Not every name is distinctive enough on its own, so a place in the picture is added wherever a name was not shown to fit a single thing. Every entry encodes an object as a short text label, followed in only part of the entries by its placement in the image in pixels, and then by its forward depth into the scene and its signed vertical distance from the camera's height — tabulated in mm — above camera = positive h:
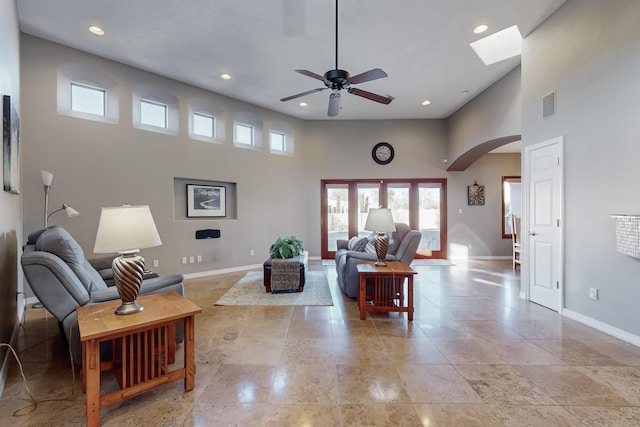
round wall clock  7121 +1546
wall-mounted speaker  5267 -400
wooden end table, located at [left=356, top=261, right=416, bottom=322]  3082 -872
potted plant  4215 -550
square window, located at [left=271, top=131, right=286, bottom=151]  6672 +1767
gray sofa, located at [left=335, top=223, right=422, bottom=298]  3744 -598
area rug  3719 -1194
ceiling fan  2758 +1391
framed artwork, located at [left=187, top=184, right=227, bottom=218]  5293 +253
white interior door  3322 -142
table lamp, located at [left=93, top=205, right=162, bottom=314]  1697 -176
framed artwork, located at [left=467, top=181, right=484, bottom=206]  7051 +473
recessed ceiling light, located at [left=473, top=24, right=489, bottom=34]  3514 +2377
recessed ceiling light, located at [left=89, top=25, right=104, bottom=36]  3516 +2378
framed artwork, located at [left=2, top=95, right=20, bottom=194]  2203 +588
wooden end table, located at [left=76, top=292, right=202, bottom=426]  1505 -753
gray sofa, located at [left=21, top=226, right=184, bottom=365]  1828 -485
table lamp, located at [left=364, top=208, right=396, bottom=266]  3265 -158
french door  7164 +180
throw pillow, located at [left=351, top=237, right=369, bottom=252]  4286 -503
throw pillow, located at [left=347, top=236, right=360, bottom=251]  4570 -509
